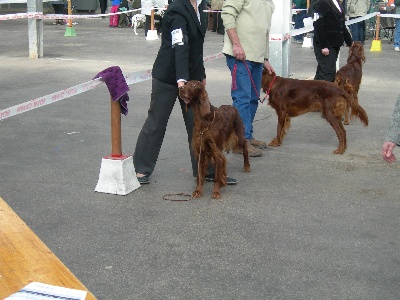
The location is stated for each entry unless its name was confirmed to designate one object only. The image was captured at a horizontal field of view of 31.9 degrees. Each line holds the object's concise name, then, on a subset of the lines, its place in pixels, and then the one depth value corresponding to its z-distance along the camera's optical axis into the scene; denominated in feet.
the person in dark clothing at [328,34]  31.55
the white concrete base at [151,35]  71.92
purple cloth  19.62
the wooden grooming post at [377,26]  63.62
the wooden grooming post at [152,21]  71.76
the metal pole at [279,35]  37.06
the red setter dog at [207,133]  19.08
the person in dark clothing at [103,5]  103.14
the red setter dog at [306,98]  25.59
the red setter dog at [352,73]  30.04
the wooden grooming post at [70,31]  74.18
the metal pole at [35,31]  50.98
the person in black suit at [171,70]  19.45
